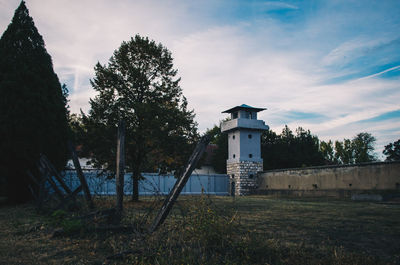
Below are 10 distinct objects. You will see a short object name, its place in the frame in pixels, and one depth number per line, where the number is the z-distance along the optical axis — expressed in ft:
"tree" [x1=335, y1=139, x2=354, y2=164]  210.59
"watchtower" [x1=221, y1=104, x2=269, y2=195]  107.63
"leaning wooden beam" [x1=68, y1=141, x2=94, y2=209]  22.99
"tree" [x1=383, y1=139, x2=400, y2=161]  148.15
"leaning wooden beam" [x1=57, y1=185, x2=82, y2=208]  28.58
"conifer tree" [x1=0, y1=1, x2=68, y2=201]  43.93
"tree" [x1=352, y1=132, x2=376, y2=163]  207.72
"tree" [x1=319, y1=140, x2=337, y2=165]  217.56
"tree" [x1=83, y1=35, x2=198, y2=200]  48.11
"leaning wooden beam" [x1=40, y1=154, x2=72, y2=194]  29.87
